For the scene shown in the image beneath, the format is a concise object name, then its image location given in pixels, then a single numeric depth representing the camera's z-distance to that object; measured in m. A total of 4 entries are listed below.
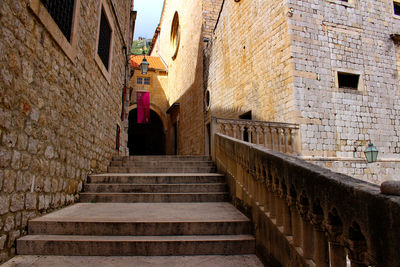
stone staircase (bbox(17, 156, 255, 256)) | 2.69
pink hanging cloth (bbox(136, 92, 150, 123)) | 18.69
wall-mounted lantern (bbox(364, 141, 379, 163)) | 7.30
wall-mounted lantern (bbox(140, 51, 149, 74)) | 11.72
